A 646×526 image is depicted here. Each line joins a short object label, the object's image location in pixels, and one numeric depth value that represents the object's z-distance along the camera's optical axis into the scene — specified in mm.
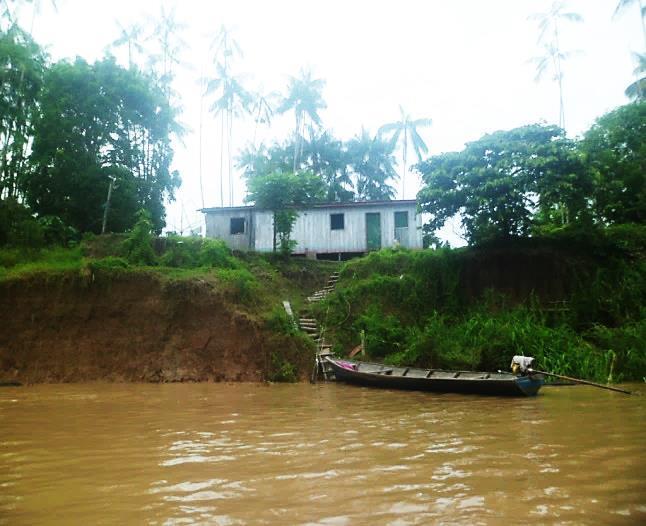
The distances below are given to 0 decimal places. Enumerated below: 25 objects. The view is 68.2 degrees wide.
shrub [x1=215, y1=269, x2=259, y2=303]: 15602
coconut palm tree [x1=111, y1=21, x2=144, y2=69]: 28578
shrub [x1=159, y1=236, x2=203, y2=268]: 18047
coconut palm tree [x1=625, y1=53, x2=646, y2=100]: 28155
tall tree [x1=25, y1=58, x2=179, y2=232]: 22203
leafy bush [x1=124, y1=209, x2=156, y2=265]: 17188
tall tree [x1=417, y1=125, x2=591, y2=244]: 15500
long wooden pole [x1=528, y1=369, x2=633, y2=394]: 9020
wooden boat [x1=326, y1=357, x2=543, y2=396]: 9664
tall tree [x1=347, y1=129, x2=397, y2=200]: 39375
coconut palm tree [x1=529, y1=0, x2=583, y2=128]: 30984
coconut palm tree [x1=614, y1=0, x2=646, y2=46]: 26938
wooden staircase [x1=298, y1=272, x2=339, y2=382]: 13844
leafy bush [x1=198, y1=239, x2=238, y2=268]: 18031
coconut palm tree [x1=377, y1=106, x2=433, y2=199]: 38406
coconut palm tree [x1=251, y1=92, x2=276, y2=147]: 35031
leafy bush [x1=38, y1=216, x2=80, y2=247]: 19766
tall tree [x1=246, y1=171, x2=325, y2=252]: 20562
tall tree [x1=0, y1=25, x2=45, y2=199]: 19125
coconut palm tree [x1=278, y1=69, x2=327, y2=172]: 36375
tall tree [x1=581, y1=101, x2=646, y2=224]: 18078
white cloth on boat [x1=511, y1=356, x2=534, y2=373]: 9773
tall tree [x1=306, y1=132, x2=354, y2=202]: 39156
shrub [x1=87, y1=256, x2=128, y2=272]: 15695
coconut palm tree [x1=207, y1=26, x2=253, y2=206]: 32281
